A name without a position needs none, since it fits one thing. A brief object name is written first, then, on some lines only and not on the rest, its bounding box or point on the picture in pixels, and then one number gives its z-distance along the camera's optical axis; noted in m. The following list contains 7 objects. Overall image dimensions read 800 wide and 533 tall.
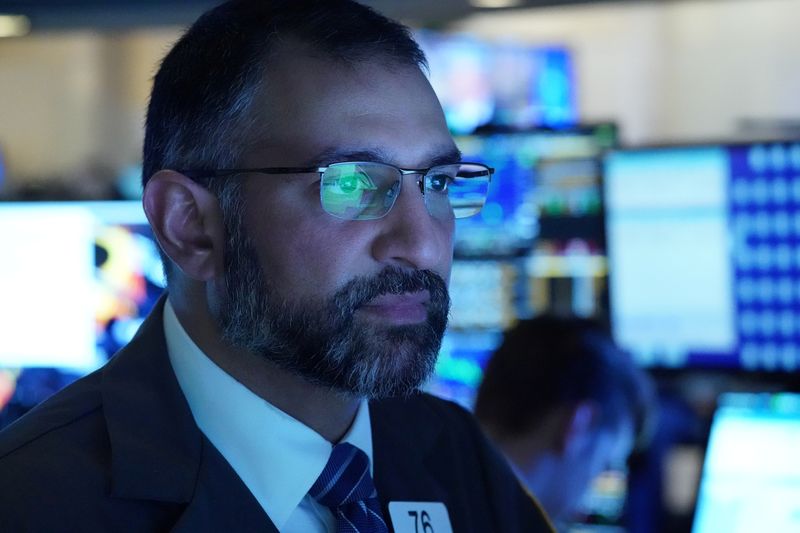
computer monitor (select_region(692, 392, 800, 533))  1.71
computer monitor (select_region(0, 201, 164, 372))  2.90
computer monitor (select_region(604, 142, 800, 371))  2.62
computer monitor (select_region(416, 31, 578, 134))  4.28
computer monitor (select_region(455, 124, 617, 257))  2.83
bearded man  1.10
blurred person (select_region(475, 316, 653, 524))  2.11
